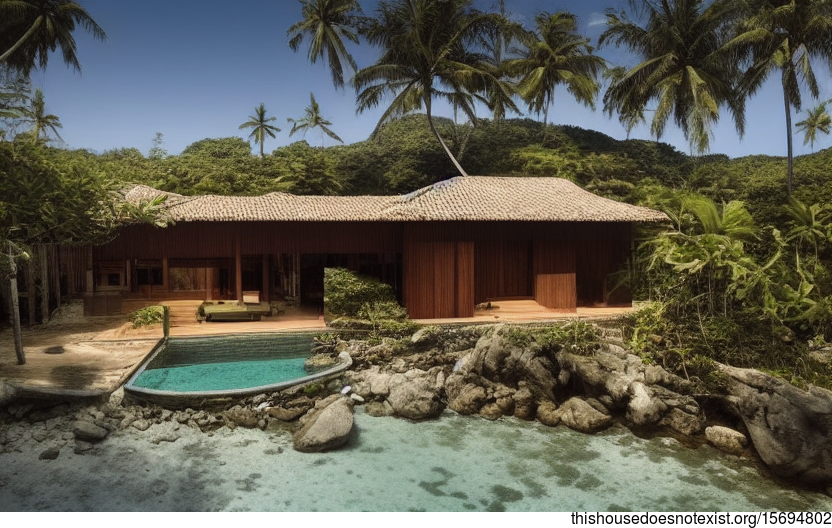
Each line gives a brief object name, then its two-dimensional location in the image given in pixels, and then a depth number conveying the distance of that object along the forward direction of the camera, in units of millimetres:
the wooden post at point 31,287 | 10961
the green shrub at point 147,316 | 10992
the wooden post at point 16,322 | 8094
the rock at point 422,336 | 10508
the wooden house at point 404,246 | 12219
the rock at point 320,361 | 9368
